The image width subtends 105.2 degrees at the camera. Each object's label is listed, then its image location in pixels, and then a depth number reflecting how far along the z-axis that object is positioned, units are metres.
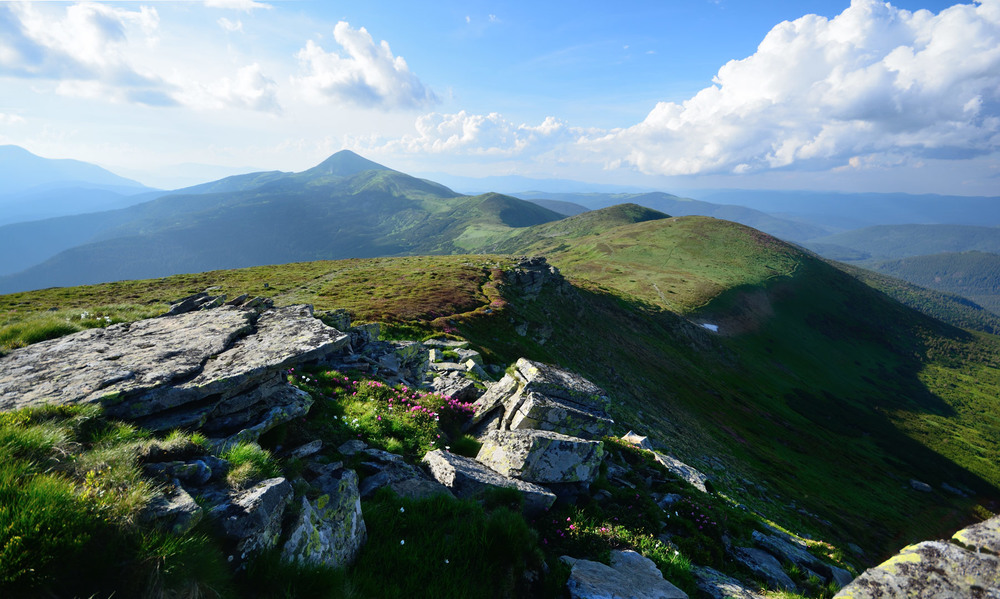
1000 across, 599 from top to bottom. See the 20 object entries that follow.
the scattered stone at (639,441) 19.61
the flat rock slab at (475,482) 9.47
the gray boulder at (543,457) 10.92
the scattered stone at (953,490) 68.69
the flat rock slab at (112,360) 8.30
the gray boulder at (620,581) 7.04
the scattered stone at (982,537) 7.77
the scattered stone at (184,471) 6.25
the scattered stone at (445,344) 28.95
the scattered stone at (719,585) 8.94
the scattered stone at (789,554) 12.34
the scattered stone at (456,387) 17.45
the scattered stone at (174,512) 5.06
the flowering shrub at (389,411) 11.71
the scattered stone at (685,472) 16.72
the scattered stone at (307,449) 9.20
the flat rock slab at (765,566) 10.79
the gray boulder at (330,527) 6.19
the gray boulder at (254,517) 5.60
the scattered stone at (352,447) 10.16
